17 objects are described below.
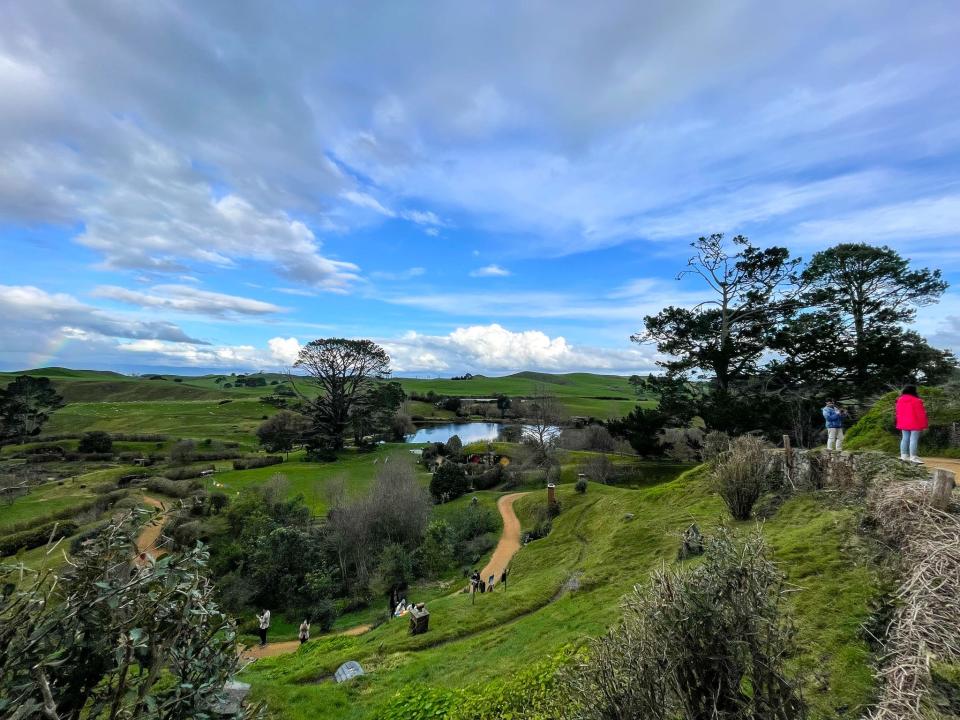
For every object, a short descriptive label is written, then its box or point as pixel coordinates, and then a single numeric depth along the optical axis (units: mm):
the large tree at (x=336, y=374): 56250
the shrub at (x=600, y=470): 35500
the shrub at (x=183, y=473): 38562
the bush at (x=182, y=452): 47281
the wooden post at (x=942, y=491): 7098
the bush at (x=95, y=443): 52281
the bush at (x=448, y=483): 37938
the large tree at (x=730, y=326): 29531
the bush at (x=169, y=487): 31422
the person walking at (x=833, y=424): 13047
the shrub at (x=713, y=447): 18225
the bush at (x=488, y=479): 41156
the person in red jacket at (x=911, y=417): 10711
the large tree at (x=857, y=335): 26266
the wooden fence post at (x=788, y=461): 13008
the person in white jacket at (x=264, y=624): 17405
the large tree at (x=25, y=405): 59938
